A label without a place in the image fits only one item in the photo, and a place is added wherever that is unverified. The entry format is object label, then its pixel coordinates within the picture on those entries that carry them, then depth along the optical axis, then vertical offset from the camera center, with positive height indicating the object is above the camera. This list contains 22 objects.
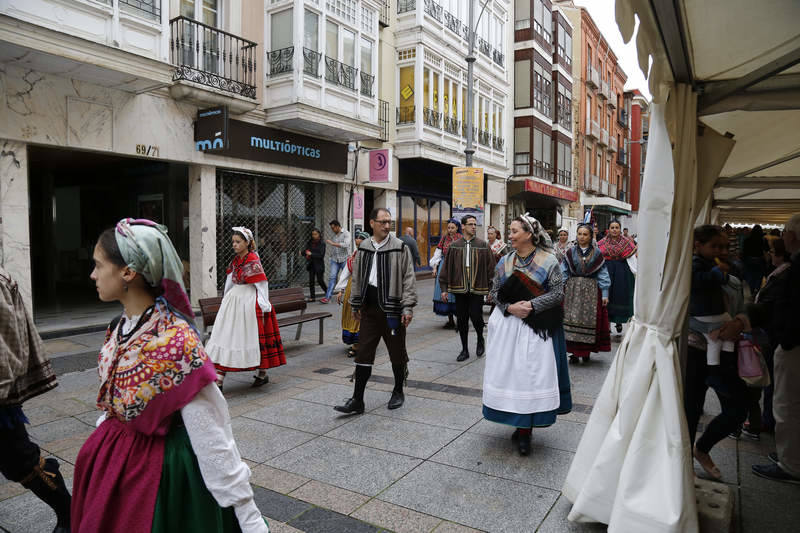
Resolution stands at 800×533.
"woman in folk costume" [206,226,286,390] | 5.98 -1.08
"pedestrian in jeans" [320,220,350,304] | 13.50 -0.59
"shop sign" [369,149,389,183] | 17.06 +1.96
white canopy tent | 2.66 +0.10
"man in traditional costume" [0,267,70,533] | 2.80 -0.95
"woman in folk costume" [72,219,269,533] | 1.90 -0.71
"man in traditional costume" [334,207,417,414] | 5.30 -0.69
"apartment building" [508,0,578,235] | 27.55 +6.21
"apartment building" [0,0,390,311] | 9.03 +2.17
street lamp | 16.44 +4.65
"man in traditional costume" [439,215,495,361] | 8.06 -0.69
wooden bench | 8.38 -1.21
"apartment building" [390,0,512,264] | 18.58 +4.78
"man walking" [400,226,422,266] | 11.88 -0.35
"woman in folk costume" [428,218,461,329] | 10.25 -0.68
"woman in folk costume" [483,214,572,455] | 4.26 -0.89
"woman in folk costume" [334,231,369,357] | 7.77 -1.42
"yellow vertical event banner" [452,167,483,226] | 14.73 +1.02
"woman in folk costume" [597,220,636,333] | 8.33 -0.67
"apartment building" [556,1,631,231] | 35.00 +8.23
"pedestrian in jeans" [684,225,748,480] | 3.71 -0.86
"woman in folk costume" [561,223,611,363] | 7.22 -0.93
